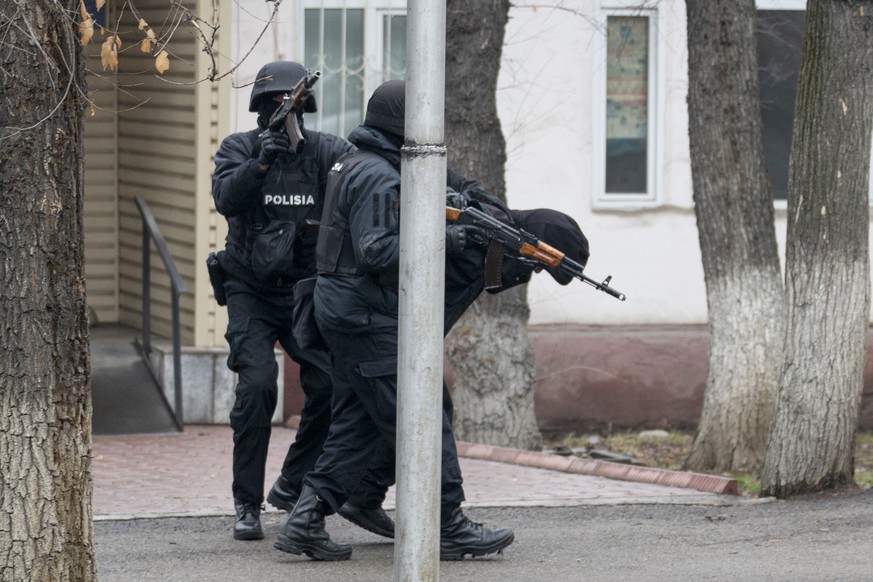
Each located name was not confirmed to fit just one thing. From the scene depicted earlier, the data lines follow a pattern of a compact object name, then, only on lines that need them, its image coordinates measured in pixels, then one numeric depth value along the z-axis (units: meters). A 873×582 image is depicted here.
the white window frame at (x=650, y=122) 21.84
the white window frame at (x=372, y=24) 20.83
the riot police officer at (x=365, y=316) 11.22
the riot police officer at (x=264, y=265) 12.43
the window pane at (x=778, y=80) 22.17
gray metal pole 9.11
